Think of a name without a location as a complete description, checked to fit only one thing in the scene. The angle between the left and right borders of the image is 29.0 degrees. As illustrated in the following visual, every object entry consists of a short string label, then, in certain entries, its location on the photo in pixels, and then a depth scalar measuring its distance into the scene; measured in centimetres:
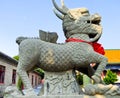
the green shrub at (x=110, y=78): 2329
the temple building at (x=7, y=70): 1811
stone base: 377
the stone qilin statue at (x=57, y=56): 372
